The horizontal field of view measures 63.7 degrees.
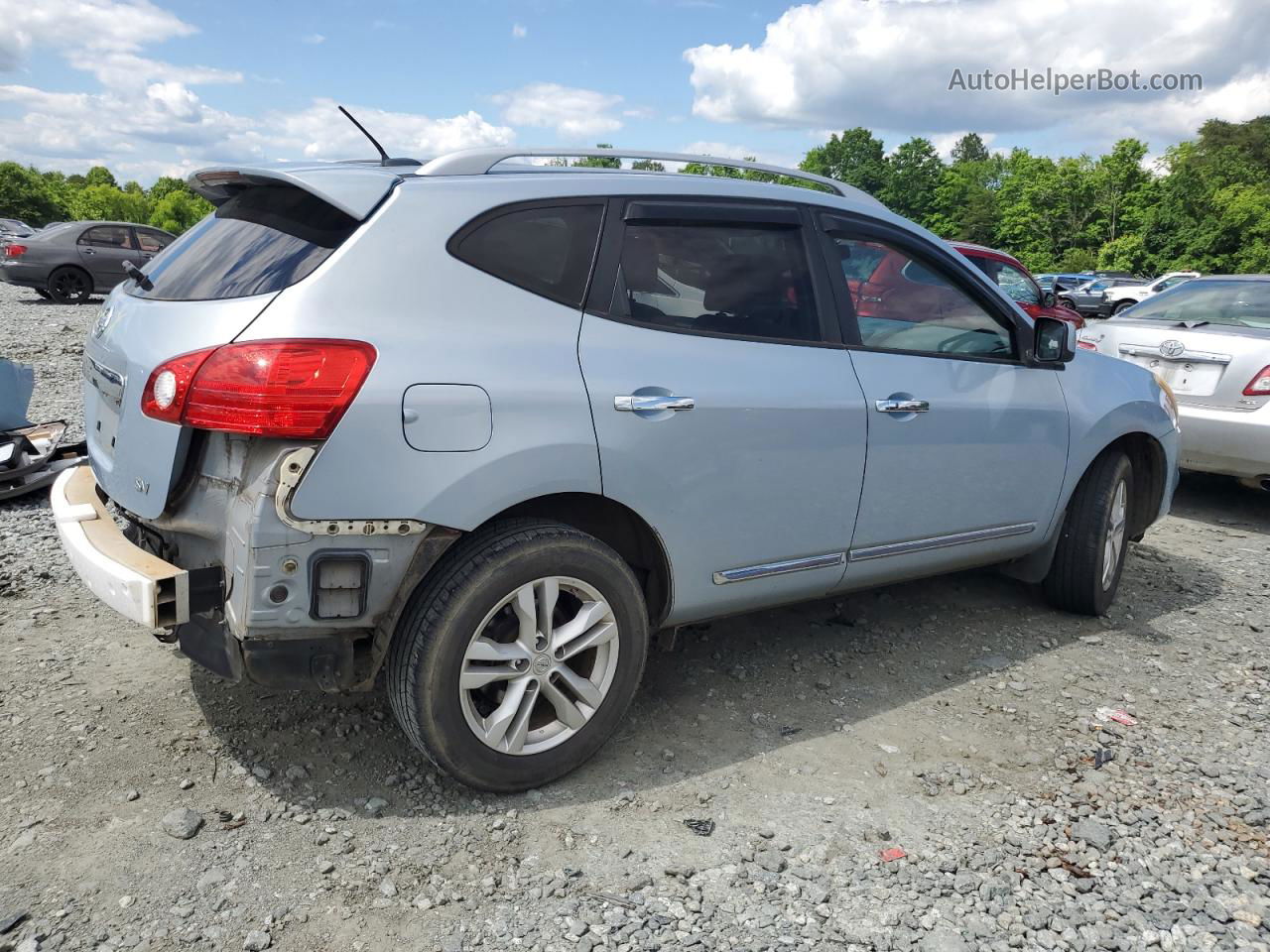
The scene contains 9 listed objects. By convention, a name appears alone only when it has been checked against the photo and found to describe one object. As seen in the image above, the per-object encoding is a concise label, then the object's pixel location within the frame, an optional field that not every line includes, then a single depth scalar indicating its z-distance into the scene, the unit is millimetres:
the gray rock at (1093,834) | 2954
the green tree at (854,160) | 110188
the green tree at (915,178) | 105188
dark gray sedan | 18547
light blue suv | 2615
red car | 10828
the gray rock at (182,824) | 2805
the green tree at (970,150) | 158625
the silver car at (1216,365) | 6430
